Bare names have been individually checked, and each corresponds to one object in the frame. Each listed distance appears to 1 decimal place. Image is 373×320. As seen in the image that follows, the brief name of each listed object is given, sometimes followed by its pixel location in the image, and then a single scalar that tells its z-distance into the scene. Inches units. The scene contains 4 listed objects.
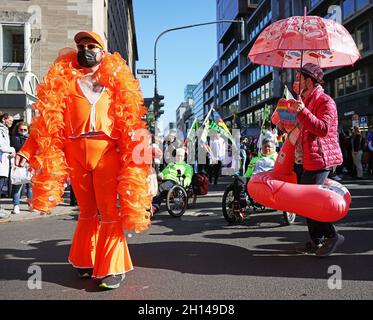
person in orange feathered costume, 137.4
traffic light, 721.9
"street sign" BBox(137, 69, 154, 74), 733.3
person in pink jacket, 164.2
